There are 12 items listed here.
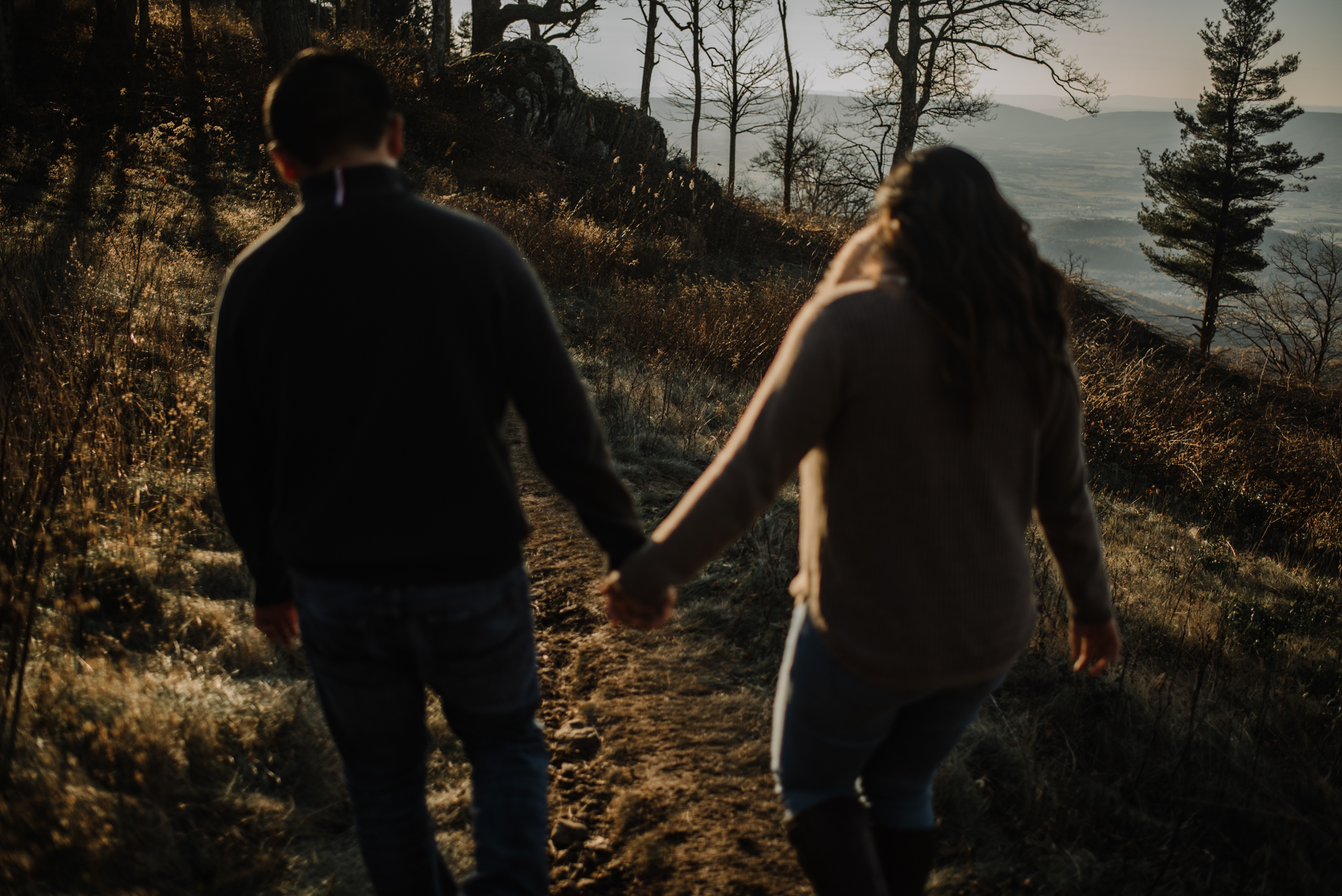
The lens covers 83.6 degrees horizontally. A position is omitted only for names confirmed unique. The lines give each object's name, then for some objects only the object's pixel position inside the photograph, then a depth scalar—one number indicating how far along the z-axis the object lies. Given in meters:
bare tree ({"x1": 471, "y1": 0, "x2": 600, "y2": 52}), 18.67
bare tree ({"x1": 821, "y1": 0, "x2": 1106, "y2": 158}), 19.03
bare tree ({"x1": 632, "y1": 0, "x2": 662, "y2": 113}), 22.97
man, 1.21
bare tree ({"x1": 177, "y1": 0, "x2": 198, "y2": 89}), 13.77
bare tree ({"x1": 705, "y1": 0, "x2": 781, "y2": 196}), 25.20
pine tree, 28.06
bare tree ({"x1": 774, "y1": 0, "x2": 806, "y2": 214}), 21.75
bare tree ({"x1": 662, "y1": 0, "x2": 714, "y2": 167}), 24.23
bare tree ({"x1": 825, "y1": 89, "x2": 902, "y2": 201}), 21.02
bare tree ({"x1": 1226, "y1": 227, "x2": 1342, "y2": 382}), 27.25
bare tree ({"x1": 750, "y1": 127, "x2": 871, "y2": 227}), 21.80
